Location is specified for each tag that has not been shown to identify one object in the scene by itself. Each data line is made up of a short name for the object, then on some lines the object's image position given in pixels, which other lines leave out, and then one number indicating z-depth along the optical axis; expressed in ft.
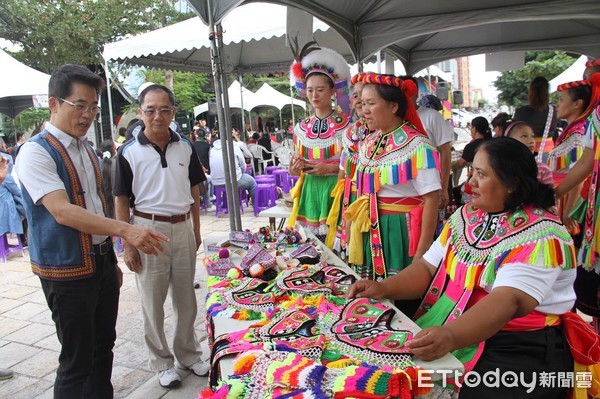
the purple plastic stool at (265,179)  28.45
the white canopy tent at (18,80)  25.41
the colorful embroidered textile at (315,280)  6.25
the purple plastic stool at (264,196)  27.22
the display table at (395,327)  4.40
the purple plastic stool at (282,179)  27.53
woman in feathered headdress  10.48
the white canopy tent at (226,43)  18.88
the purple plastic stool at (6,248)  20.26
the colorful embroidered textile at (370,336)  4.49
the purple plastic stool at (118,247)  20.21
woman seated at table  4.89
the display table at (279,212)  12.10
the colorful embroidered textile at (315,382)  3.93
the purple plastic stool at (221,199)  26.74
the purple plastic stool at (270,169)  31.83
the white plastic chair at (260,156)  35.94
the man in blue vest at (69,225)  6.48
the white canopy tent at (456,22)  14.26
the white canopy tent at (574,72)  34.55
